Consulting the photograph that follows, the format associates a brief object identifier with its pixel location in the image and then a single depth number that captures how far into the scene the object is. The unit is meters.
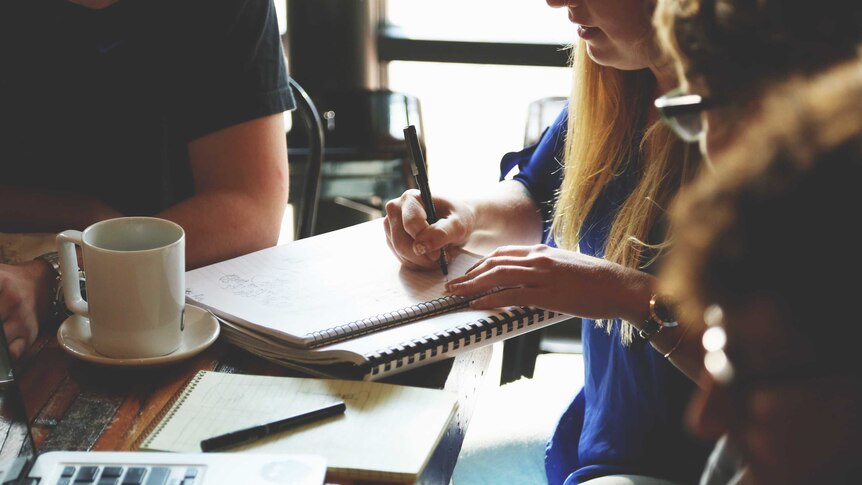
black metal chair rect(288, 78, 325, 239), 1.84
